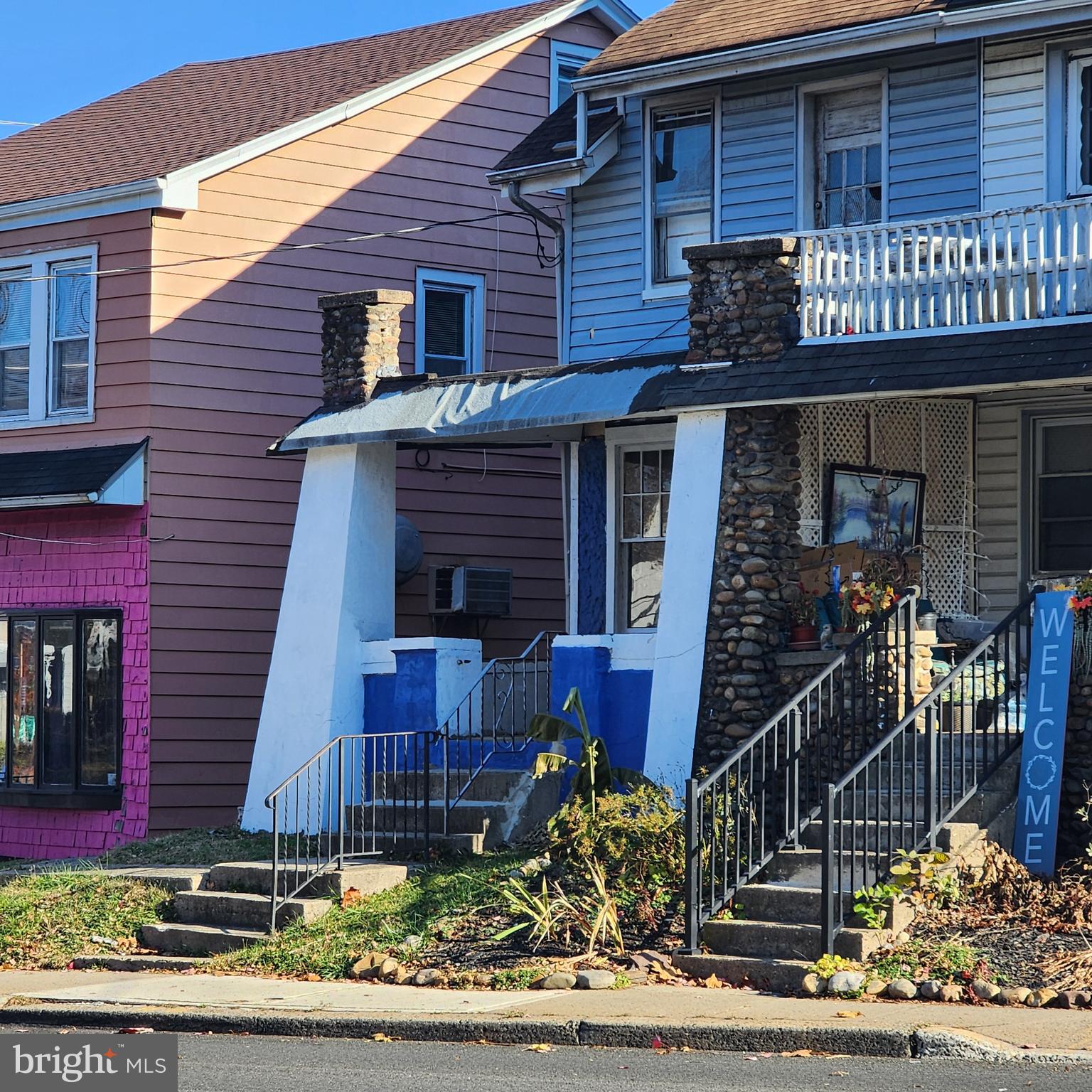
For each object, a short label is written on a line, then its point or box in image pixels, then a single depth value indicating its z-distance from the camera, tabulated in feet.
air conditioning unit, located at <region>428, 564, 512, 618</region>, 67.82
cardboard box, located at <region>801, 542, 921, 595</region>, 53.26
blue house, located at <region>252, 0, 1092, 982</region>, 44.65
